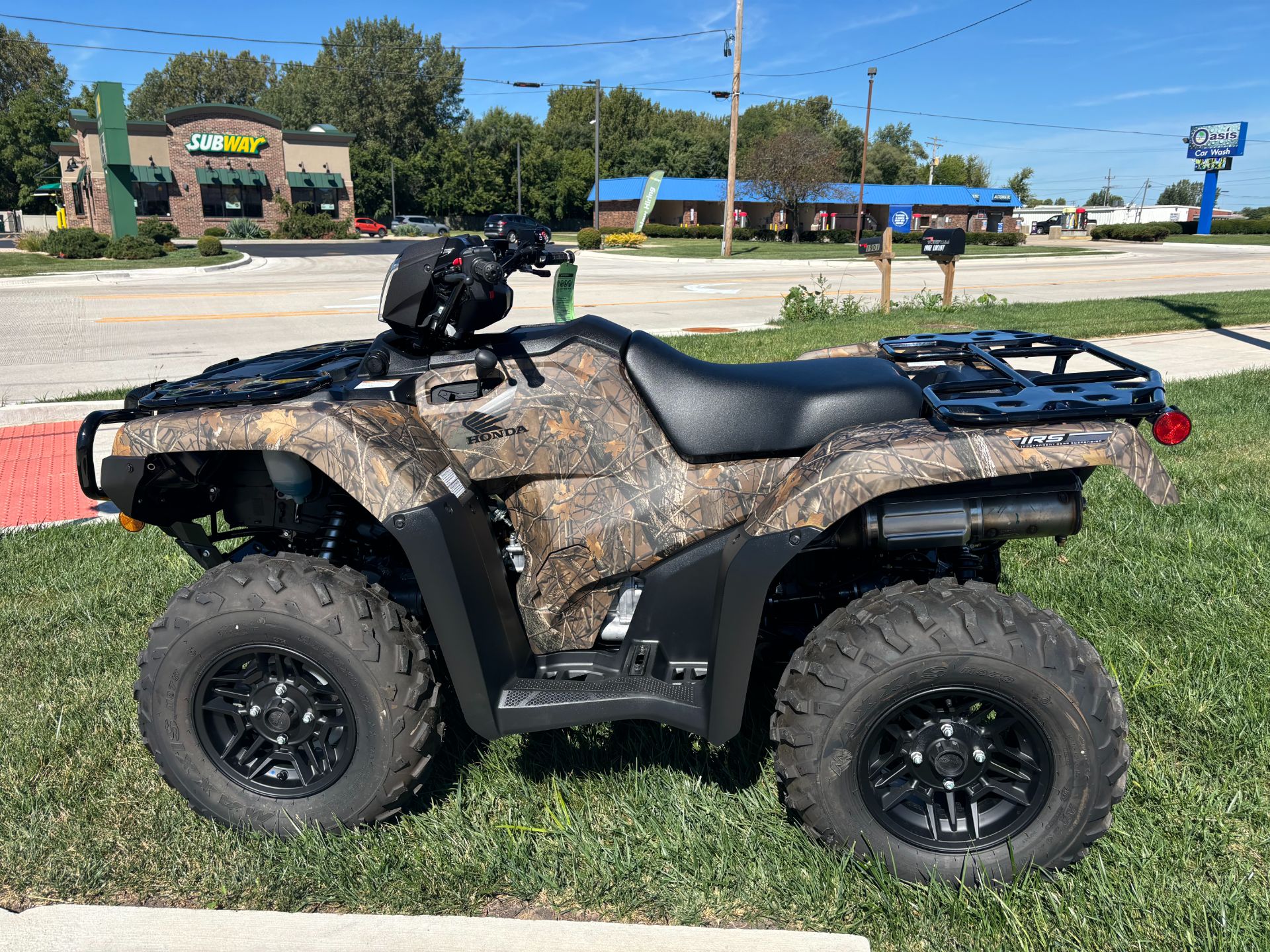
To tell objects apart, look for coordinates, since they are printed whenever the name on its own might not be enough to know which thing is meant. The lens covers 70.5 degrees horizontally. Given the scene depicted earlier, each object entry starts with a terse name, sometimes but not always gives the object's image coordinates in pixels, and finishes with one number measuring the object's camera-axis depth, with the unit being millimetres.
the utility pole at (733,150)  32625
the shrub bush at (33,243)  32375
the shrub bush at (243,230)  49312
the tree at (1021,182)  107500
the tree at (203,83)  86375
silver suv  55500
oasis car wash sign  53344
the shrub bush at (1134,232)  50250
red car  56594
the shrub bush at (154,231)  34969
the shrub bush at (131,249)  28141
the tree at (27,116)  68000
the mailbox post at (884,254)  10989
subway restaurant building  52375
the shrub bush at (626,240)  43125
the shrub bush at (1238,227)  53375
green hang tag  2848
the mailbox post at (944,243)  10875
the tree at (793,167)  47969
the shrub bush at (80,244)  28562
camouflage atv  2275
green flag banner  23531
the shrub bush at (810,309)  13320
